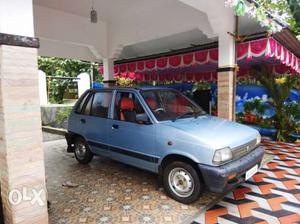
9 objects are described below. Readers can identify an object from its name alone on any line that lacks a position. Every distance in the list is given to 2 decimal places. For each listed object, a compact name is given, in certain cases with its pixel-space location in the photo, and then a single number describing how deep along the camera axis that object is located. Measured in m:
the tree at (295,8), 15.62
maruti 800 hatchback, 2.93
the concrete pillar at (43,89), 11.27
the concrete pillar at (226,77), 5.11
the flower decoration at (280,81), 7.39
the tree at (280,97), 7.00
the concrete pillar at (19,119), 1.90
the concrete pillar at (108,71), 7.69
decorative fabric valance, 5.18
